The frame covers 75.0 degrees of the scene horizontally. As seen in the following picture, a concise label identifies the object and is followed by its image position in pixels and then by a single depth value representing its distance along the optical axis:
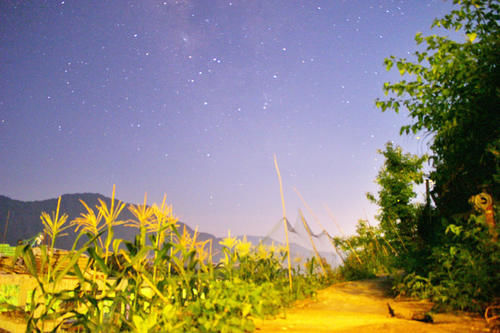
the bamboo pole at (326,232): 7.37
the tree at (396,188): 12.92
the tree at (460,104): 4.06
